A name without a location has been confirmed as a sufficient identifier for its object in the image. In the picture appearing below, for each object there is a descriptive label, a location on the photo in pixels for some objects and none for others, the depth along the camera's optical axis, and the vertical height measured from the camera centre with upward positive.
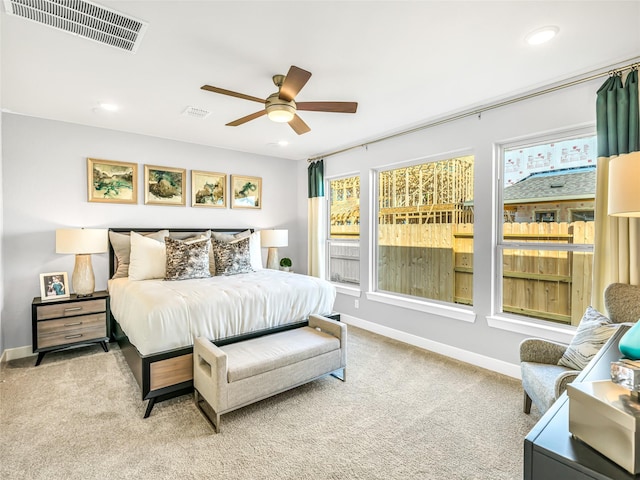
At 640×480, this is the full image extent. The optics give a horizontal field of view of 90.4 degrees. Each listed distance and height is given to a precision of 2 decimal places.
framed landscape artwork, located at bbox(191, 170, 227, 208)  4.55 +0.68
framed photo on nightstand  3.38 -0.55
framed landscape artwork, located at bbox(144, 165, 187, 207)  4.17 +0.68
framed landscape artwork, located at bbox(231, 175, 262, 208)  4.91 +0.70
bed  2.34 -0.63
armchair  1.93 -0.84
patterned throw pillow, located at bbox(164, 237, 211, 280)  3.52 -0.27
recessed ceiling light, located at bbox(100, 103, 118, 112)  3.12 +1.29
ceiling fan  2.28 +1.01
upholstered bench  2.16 -0.98
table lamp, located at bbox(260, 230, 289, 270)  4.80 -0.10
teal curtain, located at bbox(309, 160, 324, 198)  5.05 +0.91
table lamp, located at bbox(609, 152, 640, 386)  1.09 +0.20
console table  0.64 -0.47
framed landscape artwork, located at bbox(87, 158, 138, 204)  3.79 +0.67
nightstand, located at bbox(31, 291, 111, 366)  3.17 -0.91
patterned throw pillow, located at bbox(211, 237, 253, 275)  3.94 -0.27
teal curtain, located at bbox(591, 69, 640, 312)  2.23 +0.36
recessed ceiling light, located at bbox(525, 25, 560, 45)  1.97 +1.28
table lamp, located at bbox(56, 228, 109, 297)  3.30 -0.14
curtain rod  2.34 +1.24
